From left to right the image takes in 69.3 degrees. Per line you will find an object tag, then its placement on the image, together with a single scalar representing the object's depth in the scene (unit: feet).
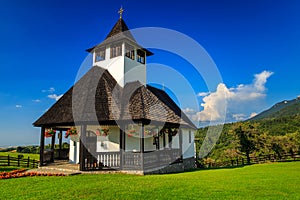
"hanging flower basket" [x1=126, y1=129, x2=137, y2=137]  39.36
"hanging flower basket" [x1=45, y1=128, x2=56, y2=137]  44.73
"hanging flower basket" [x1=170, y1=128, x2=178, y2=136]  53.06
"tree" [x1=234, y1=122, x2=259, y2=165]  91.56
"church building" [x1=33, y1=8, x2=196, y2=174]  38.17
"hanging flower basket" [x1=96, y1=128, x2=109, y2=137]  40.90
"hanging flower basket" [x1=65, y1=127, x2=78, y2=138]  41.91
